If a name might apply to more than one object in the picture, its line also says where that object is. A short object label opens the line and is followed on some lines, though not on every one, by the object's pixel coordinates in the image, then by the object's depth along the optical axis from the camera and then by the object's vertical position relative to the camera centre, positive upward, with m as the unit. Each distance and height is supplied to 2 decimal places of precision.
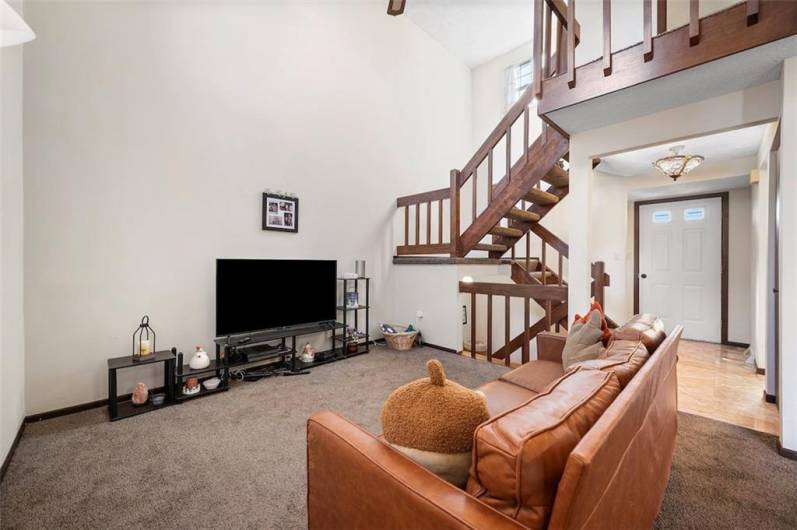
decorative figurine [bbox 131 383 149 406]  2.52 -0.95
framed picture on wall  3.48 +0.55
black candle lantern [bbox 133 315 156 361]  2.57 -0.59
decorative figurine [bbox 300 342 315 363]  3.53 -0.93
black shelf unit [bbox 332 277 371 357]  3.83 -0.55
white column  3.00 +0.31
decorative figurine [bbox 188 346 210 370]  2.72 -0.76
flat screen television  2.98 -0.27
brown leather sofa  0.67 -0.48
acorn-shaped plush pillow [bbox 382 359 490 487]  0.84 -0.40
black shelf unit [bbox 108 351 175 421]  2.30 -0.85
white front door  4.82 -0.01
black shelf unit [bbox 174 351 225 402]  2.62 -0.89
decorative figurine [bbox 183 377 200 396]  2.69 -0.96
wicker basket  4.07 -0.90
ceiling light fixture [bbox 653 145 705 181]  3.66 +1.09
